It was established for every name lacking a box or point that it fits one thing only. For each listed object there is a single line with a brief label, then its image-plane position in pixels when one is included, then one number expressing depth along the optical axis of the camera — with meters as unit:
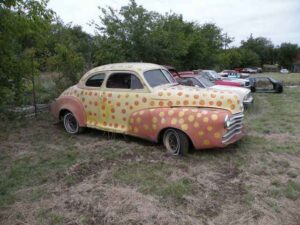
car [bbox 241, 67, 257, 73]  50.82
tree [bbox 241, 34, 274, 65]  83.56
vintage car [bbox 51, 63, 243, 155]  5.29
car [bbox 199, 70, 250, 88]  13.70
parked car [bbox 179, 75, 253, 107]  10.37
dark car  17.02
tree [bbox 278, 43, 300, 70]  79.50
